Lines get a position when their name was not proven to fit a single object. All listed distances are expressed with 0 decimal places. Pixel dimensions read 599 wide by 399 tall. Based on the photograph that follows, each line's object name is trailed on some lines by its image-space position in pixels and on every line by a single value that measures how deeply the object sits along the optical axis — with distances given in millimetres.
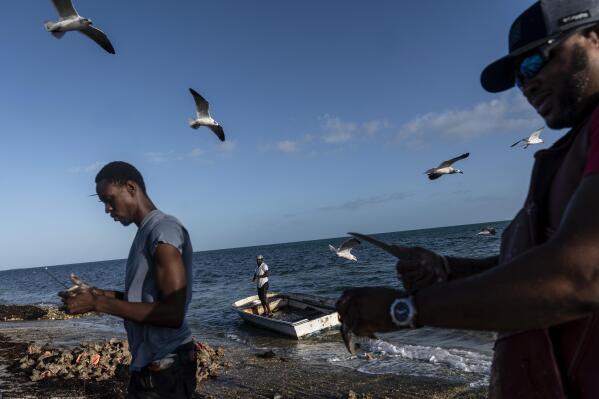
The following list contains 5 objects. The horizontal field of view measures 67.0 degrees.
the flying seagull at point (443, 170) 8394
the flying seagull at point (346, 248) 8875
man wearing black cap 1159
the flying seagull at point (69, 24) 8164
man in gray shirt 3014
